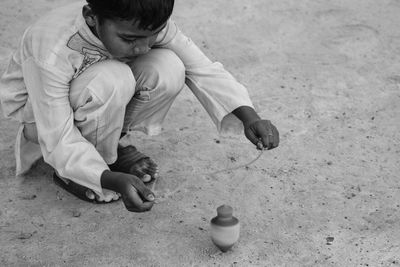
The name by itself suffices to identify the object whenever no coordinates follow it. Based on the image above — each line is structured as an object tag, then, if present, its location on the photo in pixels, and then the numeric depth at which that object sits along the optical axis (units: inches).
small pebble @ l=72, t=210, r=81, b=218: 155.7
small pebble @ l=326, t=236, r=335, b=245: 147.1
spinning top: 135.9
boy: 134.8
